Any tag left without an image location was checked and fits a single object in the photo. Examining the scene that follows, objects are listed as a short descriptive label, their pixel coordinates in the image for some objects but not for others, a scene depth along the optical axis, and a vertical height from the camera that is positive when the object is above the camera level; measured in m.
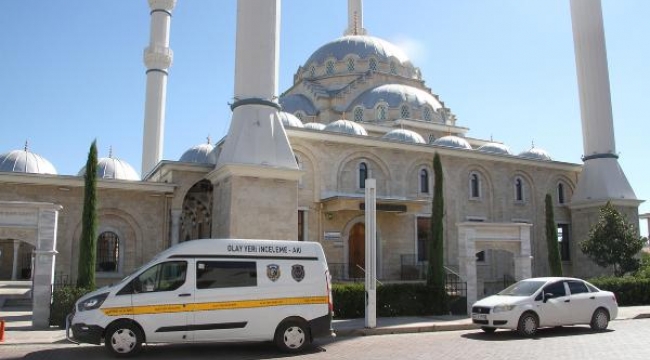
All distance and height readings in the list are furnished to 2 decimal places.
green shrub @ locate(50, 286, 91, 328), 13.27 -0.92
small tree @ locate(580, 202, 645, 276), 23.12 +0.85
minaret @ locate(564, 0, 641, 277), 27.52 +5.85
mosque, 19.06 +3.09
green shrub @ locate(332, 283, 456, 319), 15.63 -1.03
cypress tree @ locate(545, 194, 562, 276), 21.28 +0.80
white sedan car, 12.29 -0.93
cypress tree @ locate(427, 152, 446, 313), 16.89 +0.35
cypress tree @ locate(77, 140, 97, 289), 14.76 +0.96
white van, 9.54 -0.61
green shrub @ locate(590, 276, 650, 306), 19.88 -0.84
